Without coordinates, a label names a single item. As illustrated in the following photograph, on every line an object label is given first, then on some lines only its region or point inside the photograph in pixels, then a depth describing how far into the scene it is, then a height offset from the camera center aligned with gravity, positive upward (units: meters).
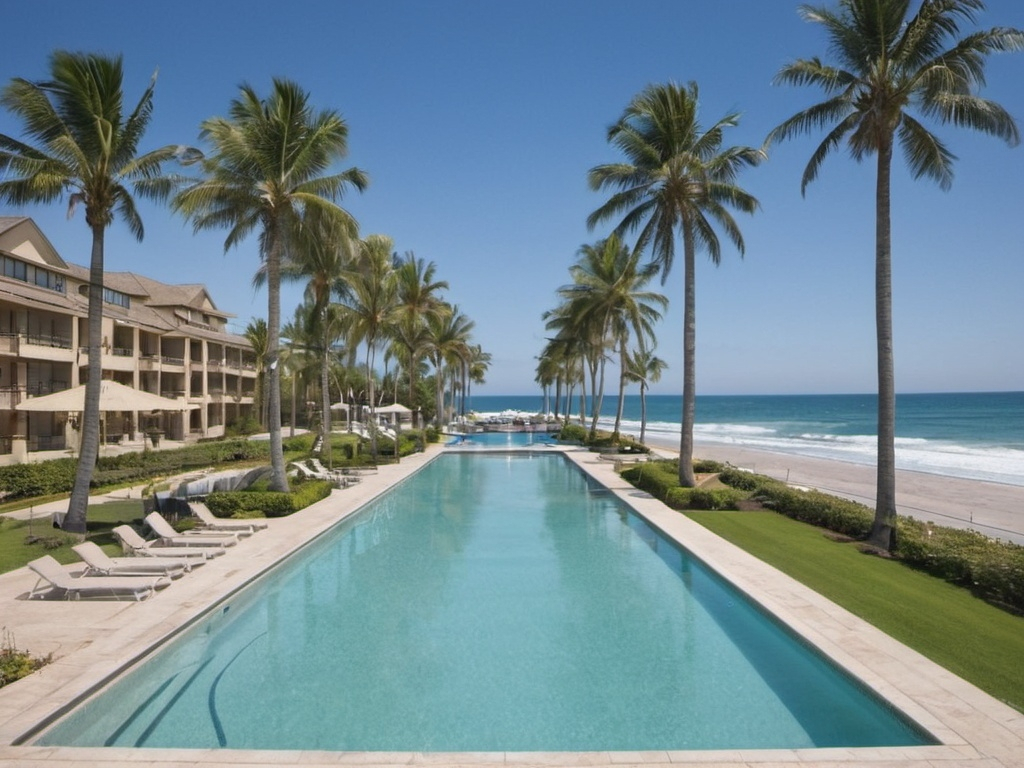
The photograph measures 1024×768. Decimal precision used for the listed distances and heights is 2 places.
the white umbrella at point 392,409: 40.66 -1.10
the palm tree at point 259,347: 45.41 +2.83
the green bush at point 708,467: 22.23 -2.42
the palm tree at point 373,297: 29.81 +4.25
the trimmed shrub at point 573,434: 43.76 -2.69
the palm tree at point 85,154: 12.47 +4.45
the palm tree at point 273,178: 16.08 +5.24
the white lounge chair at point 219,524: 14.60 -2.96
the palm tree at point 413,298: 39.06 +5.47
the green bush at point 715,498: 17.55 -2.68
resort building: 25.00 +1.79
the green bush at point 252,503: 16.19 -2.78
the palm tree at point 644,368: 42.25 +1.84
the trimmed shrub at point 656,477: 19.85 -2.61
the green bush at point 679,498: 18.02 -2.77
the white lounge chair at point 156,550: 11.78 -2.86
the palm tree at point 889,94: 11.91 +5.57
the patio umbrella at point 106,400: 17.11 -0.35
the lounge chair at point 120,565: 10.22 -2.74
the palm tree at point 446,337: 49.56 +4.09
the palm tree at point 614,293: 34.59 +5.27
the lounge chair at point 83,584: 9.32 -2.75
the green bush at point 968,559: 9.37 -2.46
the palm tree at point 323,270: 17.23 +3.88
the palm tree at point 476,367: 74.44 +3.07
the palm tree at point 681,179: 19.03 +6.30
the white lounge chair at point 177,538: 12.84 -2.87
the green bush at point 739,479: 19.23 -2.45
